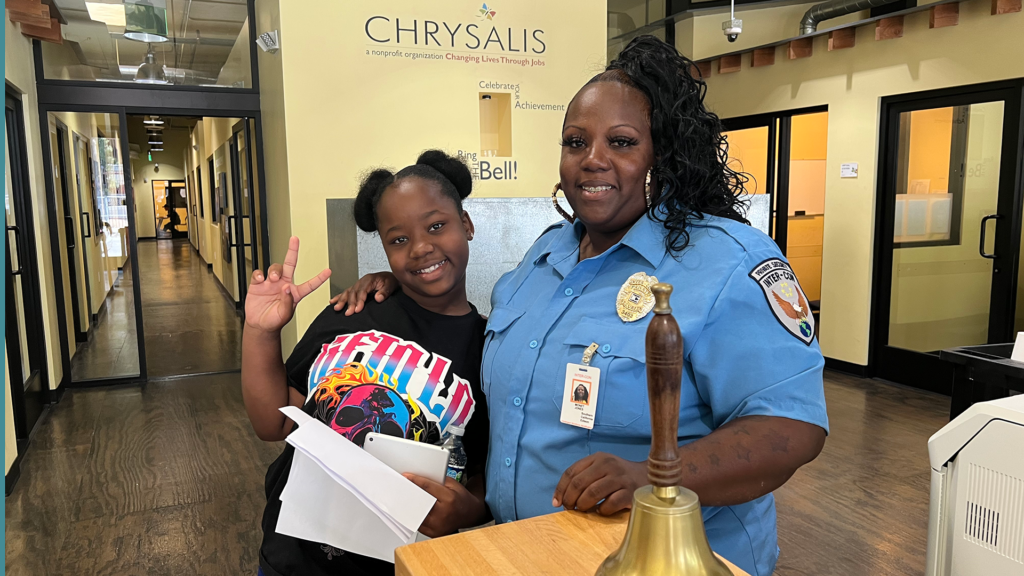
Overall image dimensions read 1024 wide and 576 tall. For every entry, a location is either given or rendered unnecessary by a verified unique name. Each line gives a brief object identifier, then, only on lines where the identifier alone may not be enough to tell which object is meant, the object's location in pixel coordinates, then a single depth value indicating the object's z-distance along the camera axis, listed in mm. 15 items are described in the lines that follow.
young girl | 1289
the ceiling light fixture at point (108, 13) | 5379
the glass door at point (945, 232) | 4560
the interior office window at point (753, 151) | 6711
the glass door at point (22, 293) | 4070
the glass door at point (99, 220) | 5504
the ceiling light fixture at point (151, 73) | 5461
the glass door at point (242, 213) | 7230
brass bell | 561
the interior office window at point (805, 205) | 7344
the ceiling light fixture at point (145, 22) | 5602
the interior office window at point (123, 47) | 5266
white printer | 1354
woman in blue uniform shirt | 911
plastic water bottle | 1316
